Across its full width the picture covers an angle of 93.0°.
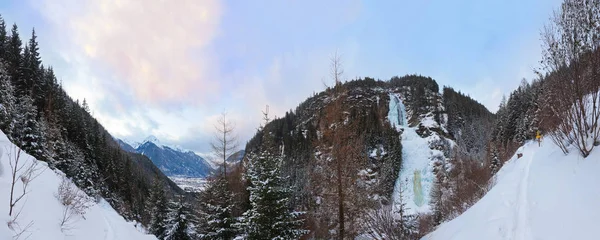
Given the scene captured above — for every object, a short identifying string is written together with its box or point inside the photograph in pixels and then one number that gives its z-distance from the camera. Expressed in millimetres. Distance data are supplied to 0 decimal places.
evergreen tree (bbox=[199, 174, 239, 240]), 15789
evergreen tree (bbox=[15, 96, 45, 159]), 20469
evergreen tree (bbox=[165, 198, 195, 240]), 19859
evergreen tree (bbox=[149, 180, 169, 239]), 21531
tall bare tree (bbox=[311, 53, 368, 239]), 9453
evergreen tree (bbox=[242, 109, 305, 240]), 12383
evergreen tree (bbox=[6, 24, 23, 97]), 33612
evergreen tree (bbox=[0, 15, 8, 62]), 36225
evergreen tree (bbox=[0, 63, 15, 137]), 18266
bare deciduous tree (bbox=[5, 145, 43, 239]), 4645
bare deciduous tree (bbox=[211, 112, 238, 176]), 16891
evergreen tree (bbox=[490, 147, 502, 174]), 29219
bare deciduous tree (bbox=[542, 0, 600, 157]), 5406
